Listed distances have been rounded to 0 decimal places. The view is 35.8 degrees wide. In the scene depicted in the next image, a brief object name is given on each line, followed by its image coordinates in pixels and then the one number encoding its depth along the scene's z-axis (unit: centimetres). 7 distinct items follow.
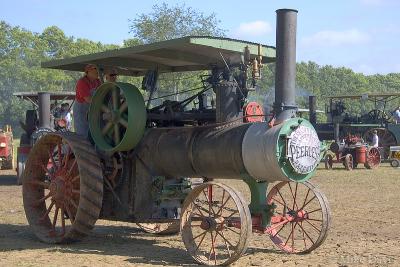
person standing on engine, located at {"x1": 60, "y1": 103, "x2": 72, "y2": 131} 1354
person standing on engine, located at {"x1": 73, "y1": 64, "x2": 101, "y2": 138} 666
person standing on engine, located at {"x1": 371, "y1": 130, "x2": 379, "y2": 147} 1997
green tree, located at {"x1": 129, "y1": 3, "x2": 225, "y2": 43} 4056
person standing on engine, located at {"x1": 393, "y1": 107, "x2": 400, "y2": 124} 2198
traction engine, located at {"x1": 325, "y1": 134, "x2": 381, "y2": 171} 1809
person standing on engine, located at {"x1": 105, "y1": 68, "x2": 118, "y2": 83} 663
